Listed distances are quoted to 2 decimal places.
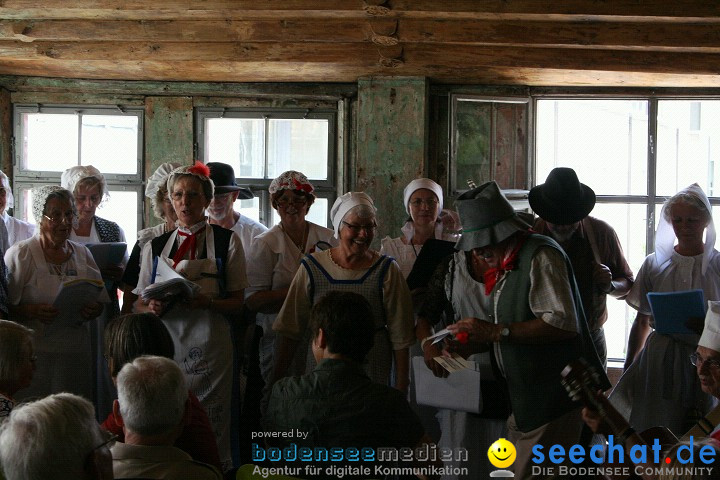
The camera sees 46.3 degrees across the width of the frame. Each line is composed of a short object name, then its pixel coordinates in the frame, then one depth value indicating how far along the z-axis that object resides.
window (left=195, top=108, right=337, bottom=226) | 6.63
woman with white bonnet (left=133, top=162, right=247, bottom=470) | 3.82
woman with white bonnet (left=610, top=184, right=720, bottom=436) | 4.07
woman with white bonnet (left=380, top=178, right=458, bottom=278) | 4.64
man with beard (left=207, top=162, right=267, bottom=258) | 5.00
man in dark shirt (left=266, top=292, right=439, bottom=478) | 2.53
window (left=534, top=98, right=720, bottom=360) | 6.42
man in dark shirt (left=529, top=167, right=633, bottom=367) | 4.10
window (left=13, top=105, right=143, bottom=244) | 6.73
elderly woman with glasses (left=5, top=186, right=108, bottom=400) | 4.11
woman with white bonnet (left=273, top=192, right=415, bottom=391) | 3.69
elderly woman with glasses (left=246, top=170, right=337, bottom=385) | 4.36
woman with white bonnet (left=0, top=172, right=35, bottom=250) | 4.81
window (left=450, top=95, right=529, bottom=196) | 6.41
